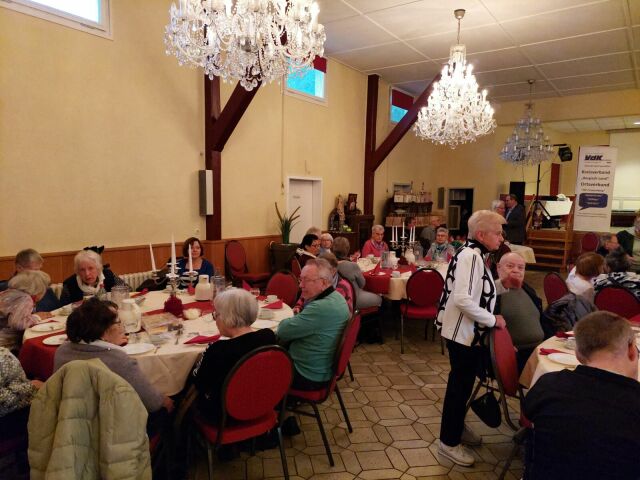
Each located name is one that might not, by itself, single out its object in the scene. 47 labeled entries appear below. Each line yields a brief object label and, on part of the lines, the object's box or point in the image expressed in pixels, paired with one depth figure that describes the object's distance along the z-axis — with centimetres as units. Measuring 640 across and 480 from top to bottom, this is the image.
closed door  775
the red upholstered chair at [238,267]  629
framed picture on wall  863
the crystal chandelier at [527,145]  916
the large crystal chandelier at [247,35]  316
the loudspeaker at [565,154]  1335
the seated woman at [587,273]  358
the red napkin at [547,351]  255
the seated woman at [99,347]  200
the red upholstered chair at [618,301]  357
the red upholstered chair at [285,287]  416
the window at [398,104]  995
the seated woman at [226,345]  215
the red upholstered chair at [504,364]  245
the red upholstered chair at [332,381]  266
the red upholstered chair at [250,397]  204
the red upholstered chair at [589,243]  805
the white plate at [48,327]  275
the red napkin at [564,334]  287
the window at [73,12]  409
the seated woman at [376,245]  645
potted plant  696
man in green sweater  259
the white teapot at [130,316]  269
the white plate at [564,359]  238
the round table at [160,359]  238
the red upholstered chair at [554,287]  422
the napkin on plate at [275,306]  338
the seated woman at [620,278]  373
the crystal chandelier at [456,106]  548
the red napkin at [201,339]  257
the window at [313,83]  737
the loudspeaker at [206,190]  589
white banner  703
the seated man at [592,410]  143
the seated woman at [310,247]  520
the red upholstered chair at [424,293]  454
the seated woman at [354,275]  446
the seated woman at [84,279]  361
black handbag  276
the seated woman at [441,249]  594
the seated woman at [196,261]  454
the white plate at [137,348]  239
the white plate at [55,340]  253
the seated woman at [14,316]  269
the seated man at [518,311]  297
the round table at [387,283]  482
